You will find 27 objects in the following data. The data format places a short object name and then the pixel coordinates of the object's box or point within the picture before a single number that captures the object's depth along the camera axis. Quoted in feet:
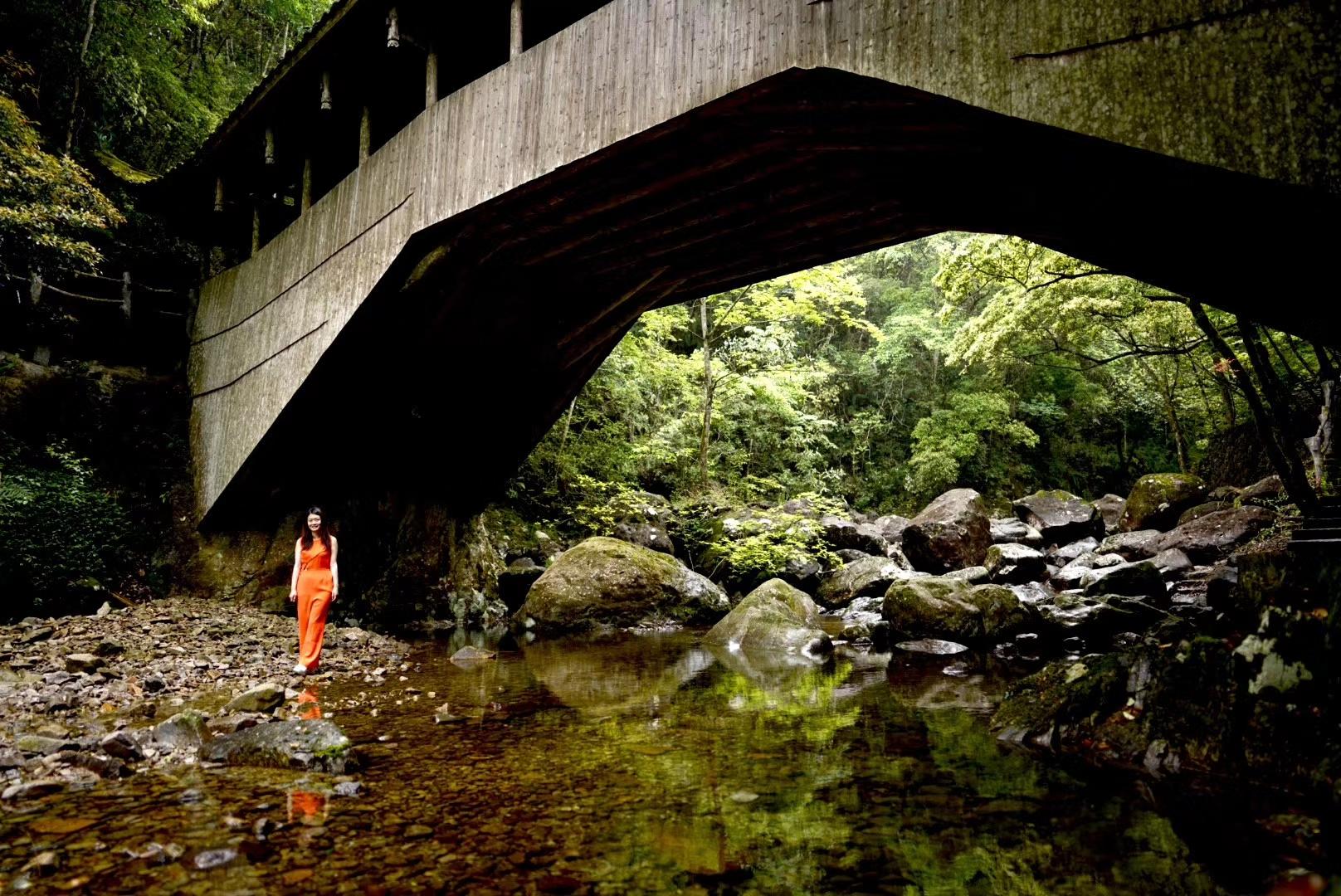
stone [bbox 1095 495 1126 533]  61.41
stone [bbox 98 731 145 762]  11.65
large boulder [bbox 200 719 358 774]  11.75
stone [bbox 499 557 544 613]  40.11
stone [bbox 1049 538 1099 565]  49.65
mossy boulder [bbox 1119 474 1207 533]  50.26
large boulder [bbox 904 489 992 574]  50.72
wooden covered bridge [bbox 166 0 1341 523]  11.35
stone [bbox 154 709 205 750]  12.51
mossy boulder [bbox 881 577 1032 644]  28.25
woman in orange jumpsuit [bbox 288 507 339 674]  20.86
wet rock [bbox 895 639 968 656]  26.85
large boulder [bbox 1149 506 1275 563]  37.86
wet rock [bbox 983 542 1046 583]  41.47
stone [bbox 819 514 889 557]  55.36
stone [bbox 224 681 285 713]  15.20
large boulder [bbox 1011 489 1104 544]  57.41
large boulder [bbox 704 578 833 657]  27.96
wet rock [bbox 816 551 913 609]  41.14
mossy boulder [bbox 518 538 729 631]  33.22
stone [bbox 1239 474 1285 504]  41.22
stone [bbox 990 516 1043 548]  54.65
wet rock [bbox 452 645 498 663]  24.09
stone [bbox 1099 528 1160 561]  44.44
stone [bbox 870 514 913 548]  63.09
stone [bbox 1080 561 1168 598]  31.76
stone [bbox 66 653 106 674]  18.31
